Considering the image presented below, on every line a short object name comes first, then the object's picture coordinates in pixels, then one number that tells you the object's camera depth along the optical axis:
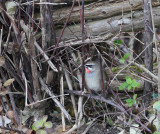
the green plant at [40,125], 5.66
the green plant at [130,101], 5.82
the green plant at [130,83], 5.78
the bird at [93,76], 7.26
